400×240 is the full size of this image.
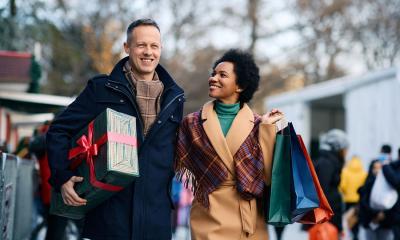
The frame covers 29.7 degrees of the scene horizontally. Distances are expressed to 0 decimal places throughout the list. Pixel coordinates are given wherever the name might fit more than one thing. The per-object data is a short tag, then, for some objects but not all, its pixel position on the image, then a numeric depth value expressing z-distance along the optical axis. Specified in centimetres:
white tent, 1366
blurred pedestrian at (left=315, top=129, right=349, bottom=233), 984
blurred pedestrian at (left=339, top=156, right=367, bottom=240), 1313
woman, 496
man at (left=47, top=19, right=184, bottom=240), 461
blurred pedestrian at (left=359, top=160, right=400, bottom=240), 997
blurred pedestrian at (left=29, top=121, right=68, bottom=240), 832
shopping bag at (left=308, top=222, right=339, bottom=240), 923
